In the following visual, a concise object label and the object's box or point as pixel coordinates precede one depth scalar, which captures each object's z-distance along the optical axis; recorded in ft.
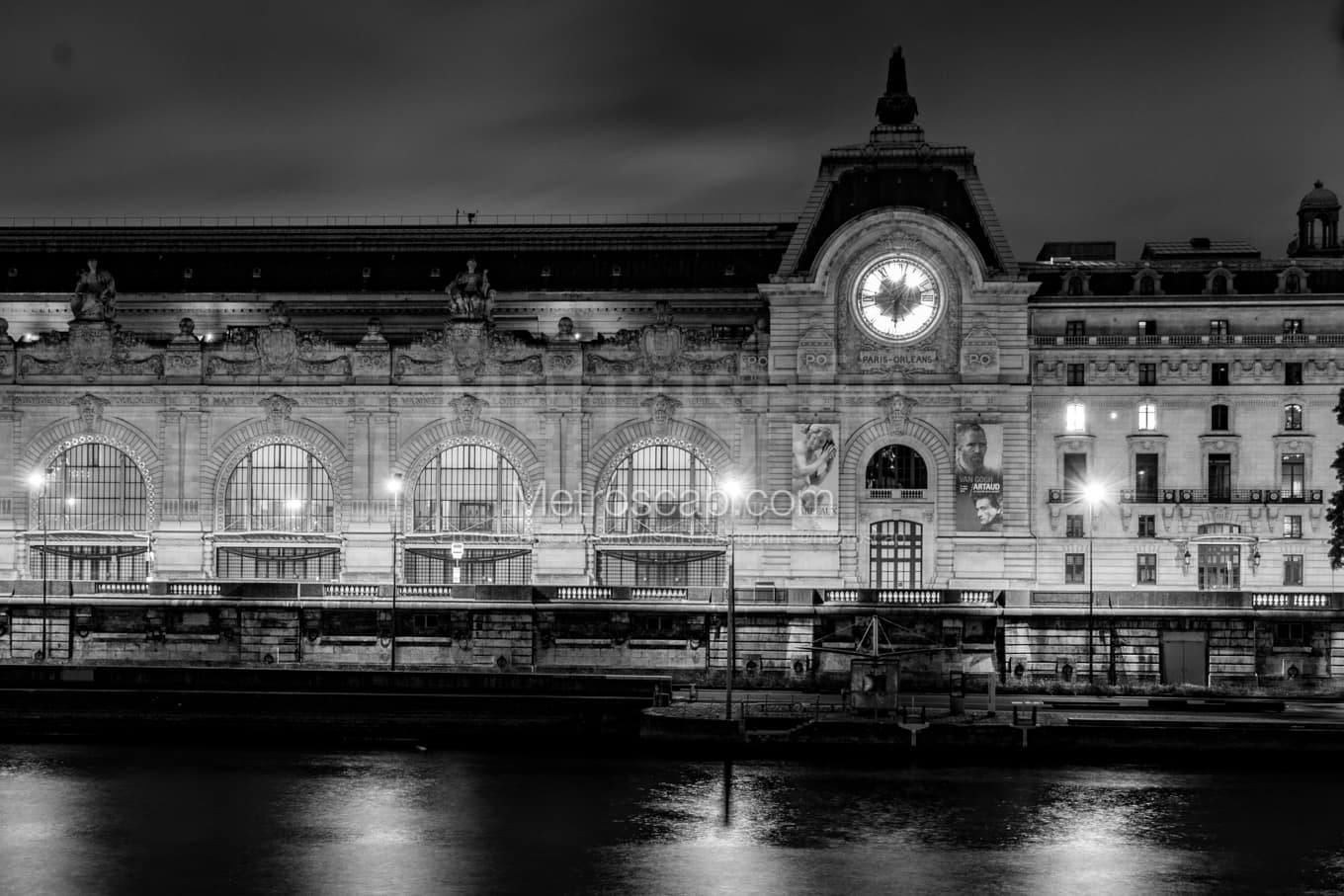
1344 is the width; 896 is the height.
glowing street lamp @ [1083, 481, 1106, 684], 370.12
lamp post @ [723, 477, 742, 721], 276.62
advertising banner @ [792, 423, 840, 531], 371.76
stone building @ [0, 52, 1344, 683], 370.94
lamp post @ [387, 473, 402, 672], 376.68
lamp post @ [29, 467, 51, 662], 379.96
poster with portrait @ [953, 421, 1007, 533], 369.30
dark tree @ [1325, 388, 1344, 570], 335.88
